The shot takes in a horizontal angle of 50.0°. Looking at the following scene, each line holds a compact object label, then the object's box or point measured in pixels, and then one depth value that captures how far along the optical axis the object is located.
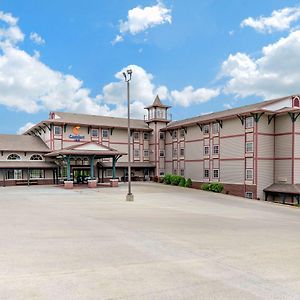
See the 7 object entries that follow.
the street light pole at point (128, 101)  22.49
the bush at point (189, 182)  41.22
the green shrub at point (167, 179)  44.06
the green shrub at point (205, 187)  37.22
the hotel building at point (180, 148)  33.44
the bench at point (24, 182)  39.58
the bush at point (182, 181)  41.83
